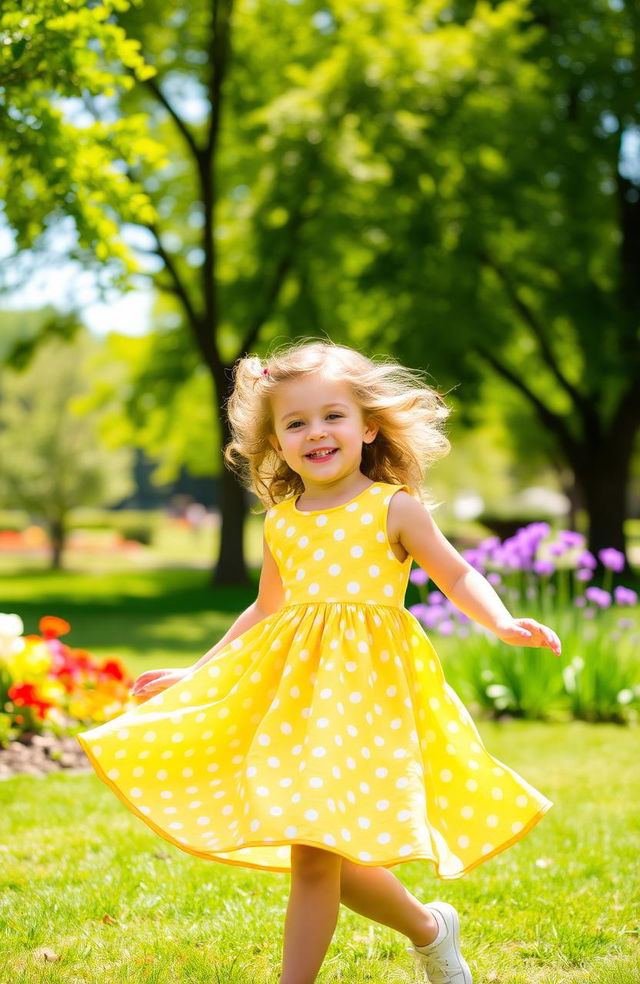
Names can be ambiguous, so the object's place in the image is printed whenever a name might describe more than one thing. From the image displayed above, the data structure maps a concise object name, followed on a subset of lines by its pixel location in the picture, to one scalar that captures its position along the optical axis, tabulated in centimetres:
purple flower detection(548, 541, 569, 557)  618
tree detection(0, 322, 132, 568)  2338
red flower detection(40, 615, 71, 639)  557
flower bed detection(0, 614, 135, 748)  557
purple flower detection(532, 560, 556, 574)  654
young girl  251
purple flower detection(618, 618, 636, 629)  669
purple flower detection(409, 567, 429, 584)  644
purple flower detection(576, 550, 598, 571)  626
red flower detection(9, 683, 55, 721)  556
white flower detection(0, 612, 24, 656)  542
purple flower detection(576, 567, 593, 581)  641
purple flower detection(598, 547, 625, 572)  609
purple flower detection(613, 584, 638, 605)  661
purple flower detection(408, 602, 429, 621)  695
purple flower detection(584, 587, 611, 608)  653
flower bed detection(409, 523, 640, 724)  712
